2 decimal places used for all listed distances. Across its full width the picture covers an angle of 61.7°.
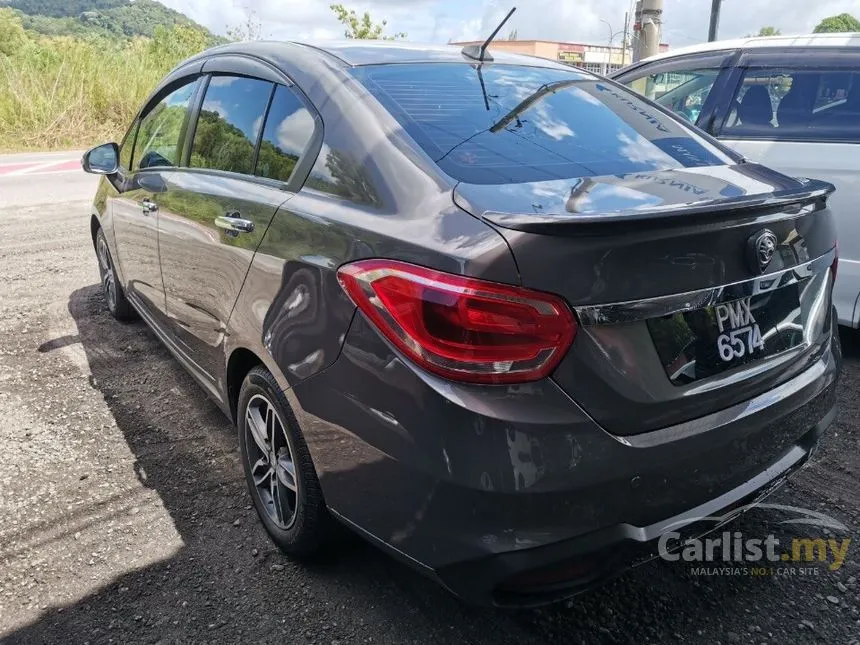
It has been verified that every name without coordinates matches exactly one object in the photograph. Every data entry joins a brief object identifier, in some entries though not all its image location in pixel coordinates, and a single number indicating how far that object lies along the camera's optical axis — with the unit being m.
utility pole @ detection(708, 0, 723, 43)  10.86
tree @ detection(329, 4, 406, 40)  27.19
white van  4.00
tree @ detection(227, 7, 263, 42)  24.15
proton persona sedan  1.66
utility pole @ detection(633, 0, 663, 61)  7.97
